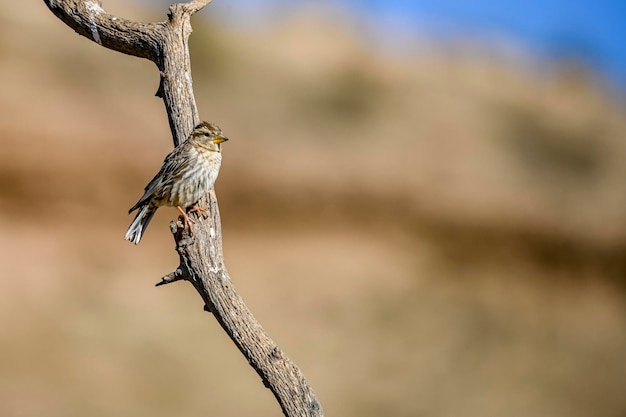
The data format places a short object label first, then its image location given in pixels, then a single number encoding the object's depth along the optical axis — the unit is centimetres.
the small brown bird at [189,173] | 1170
